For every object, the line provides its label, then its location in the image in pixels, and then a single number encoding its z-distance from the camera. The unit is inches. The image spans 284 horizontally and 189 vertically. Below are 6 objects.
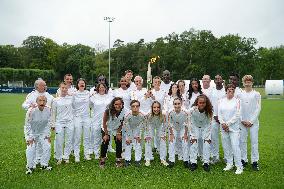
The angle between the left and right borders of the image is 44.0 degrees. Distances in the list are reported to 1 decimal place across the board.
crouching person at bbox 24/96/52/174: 322.0
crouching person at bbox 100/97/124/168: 349.7
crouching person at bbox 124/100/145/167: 355.3
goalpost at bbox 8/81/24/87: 2505.3
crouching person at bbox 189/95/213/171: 336.8
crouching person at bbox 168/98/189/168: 349.7
